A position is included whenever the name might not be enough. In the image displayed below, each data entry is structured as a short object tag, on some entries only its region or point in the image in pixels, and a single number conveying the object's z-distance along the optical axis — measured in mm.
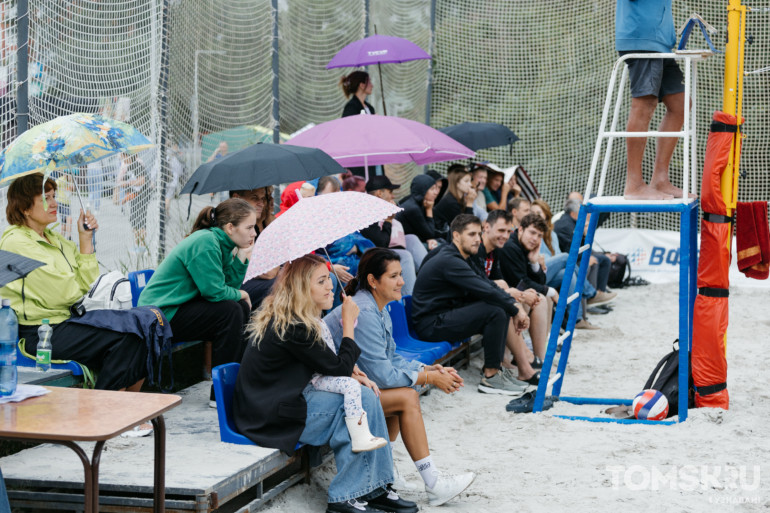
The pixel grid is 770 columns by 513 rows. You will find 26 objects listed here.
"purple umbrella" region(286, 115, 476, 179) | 14852
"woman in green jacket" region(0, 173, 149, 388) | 9352
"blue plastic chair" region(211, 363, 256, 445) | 8609
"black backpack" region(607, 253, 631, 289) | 24281
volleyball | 12000
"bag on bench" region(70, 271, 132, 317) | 9953
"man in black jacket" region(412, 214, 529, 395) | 13895
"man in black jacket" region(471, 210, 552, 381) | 14625
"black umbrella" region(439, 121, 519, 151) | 21875
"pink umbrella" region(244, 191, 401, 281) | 8477
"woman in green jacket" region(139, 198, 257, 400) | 10461
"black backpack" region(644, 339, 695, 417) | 12328
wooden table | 5805
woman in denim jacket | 9031
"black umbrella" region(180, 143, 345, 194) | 11945
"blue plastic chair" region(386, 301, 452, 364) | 13562
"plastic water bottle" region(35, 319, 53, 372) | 9133
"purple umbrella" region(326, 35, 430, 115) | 20922
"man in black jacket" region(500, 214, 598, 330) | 15836
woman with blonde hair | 8430
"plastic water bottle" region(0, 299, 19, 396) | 6648
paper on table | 6602
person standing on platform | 11867
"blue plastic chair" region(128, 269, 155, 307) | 11367
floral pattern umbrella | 9437
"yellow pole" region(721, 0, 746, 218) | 12340
